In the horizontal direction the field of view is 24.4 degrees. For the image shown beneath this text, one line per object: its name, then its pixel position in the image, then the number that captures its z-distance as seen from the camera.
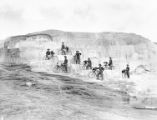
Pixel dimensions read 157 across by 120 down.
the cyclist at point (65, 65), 31.34
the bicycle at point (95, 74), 30.25
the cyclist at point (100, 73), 30.19
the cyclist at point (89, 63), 32.00
